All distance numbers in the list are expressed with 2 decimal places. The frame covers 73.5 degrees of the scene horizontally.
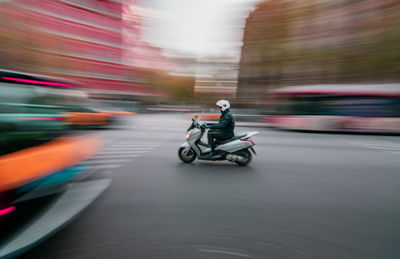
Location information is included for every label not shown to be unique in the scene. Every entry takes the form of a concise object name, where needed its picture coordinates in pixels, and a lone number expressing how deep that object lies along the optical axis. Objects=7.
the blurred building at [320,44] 23.83
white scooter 5.86
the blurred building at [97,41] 47.84
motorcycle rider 5.86
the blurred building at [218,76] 42.31
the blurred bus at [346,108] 13.16
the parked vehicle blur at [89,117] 11.63
